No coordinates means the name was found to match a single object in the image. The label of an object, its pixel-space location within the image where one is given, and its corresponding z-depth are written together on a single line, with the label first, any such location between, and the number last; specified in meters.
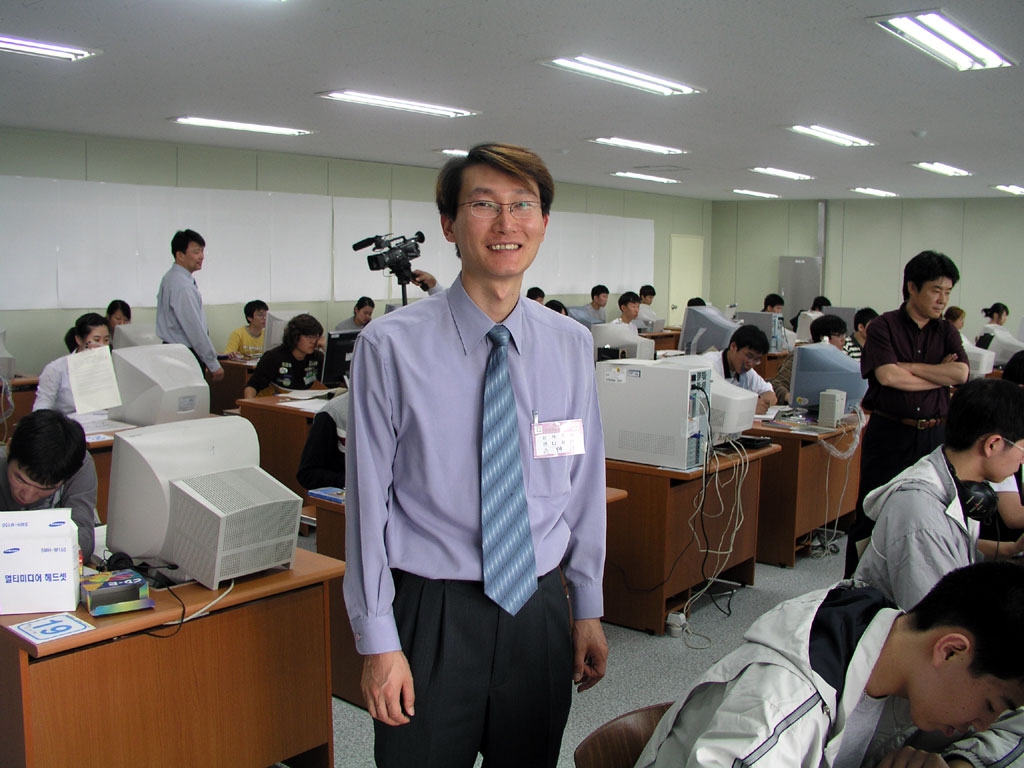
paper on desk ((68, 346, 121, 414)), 3.50
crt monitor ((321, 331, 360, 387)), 5.34
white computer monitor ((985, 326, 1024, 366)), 9.16
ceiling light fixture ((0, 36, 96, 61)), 4.52
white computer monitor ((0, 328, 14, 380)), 6.49
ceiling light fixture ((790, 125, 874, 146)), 7.13
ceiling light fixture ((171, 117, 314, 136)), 6.95
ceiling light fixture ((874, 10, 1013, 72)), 3.99
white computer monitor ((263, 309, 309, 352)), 7.69
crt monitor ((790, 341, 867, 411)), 5.16
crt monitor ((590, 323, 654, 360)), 6.70
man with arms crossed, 3.66
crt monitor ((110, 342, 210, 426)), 4.43
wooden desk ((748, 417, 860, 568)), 4.73
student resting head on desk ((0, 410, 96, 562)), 2.54
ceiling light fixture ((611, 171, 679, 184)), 10.98
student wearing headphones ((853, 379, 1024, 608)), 2.08
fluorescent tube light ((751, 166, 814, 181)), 10.27
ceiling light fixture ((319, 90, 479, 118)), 6.00
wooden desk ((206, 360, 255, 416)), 7.80
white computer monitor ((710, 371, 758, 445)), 3.91
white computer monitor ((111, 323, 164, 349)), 6.29
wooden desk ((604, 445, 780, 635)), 3.87
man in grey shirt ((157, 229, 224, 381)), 6.72
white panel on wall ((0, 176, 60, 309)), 7.20
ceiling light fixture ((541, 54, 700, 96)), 4.92
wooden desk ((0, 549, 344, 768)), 2.01
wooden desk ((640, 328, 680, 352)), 11.58
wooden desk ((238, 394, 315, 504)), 5.24
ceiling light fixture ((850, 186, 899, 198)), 12.41
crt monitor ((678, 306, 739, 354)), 7.38
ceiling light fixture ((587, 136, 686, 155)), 8.06
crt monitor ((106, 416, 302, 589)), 2.25
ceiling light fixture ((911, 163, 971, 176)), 9.42
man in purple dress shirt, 1.48
